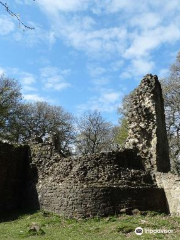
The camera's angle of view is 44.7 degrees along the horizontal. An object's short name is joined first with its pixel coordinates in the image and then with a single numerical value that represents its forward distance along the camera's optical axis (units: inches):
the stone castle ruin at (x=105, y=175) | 369.3
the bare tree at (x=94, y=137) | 1162.2
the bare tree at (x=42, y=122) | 1021.3
